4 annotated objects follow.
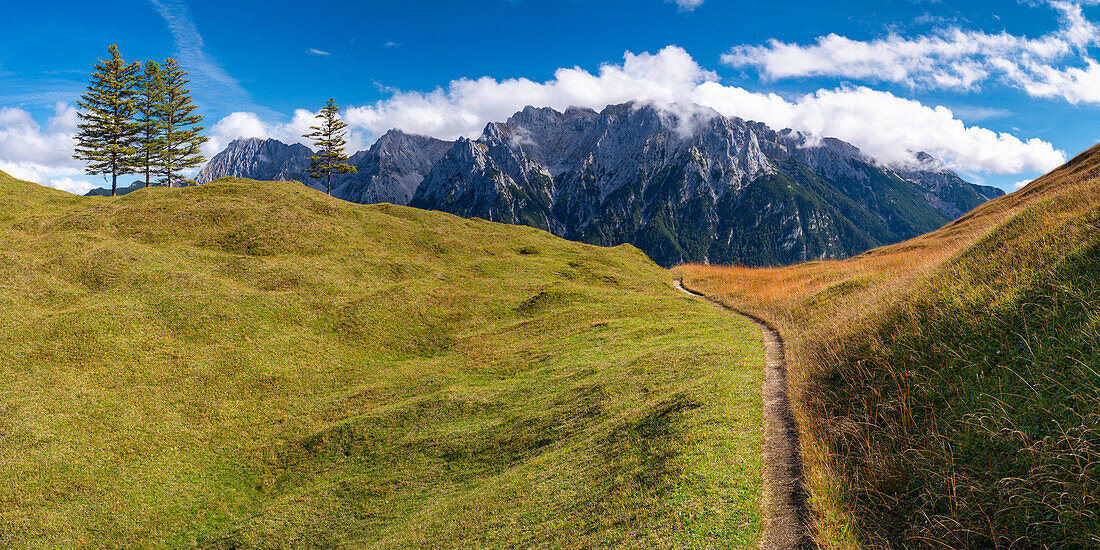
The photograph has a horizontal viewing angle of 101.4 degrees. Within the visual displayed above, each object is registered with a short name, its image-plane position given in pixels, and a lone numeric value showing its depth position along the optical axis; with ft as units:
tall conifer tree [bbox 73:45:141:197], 233.76
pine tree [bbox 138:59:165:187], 251.80
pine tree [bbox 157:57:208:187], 264.31
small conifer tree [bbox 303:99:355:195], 301.63
